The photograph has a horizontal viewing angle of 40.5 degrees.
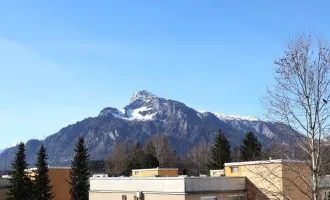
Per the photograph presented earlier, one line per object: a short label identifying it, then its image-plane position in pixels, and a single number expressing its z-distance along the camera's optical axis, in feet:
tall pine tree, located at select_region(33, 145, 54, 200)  172.55
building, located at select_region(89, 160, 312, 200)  106.73
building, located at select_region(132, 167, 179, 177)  154.92
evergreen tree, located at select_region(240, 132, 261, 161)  254.68
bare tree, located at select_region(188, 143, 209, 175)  364.67
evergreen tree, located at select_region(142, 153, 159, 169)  263.62
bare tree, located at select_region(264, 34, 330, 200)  52.45
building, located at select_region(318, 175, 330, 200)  53.07
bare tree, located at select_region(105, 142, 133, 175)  319.06
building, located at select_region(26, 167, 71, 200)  188.34
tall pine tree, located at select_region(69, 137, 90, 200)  173.17
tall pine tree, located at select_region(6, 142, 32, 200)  166.71
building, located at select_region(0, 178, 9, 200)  176.45
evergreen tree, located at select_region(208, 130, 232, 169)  249.14
